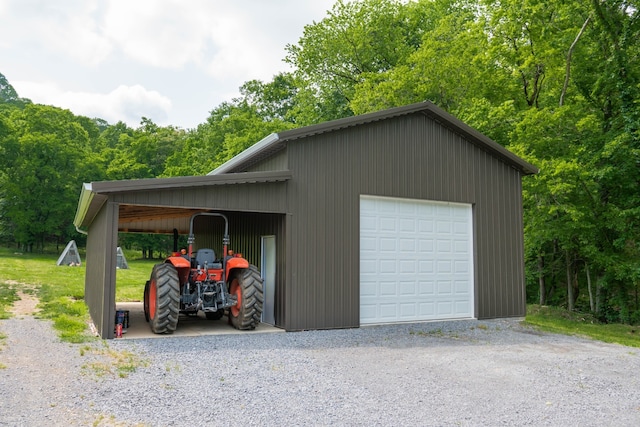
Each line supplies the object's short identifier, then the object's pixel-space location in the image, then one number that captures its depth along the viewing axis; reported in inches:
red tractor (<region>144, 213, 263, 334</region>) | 294.2
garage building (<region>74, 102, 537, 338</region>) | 311.1
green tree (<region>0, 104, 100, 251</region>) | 1264.8
